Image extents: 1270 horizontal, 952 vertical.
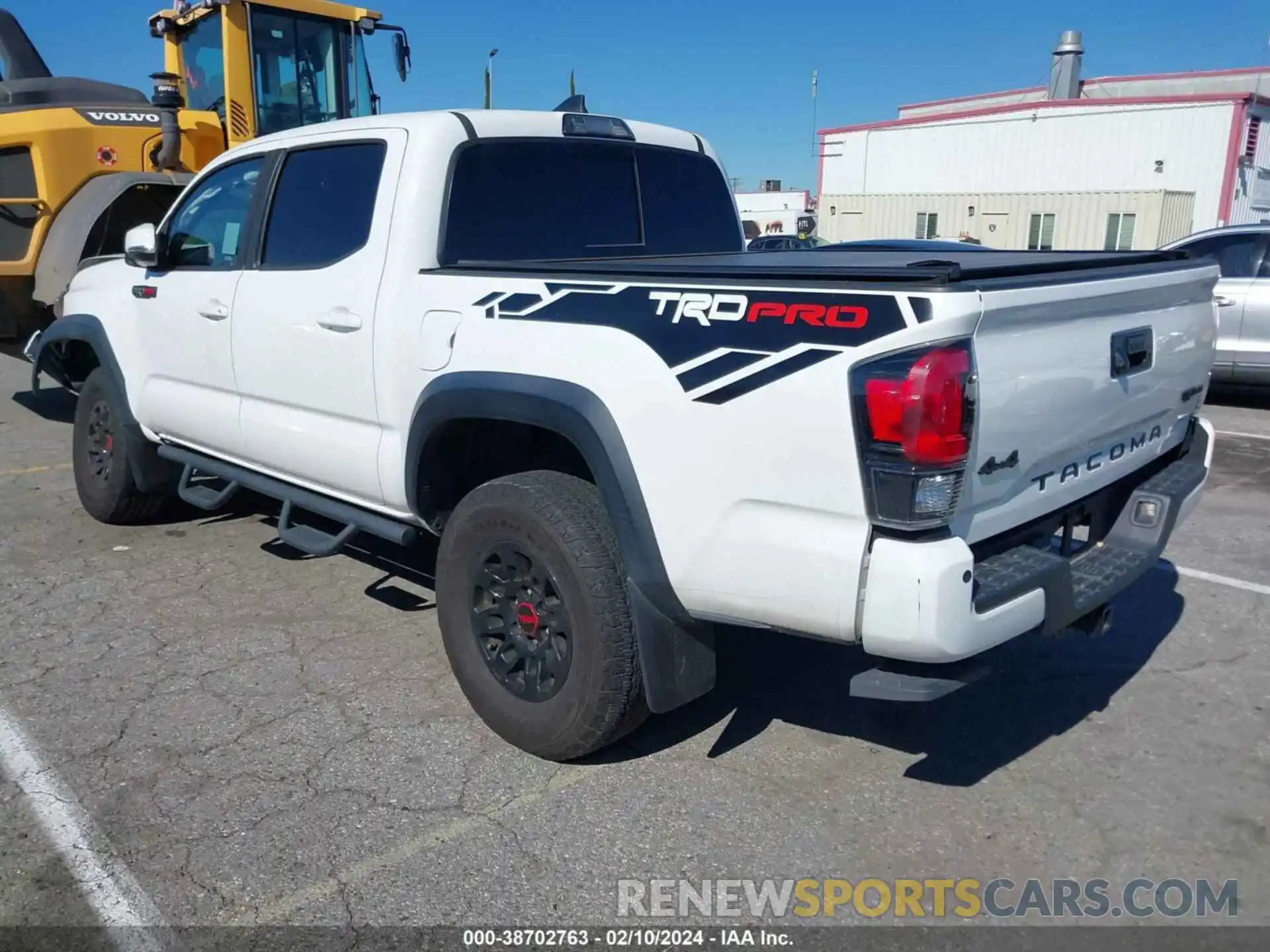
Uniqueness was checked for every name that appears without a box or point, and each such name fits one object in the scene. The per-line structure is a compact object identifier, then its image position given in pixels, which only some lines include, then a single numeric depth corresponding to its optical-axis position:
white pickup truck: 2.56
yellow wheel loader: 7.95
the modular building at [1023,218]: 27.53
